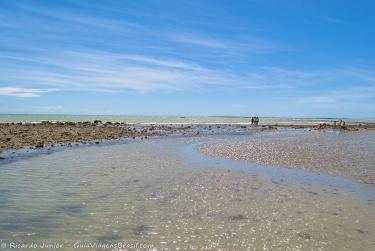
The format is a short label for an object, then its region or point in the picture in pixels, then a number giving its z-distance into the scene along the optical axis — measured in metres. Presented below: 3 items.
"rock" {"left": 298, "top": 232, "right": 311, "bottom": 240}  8.91
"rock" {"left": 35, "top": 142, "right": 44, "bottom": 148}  26.74
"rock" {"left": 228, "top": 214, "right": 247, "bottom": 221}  10.25
